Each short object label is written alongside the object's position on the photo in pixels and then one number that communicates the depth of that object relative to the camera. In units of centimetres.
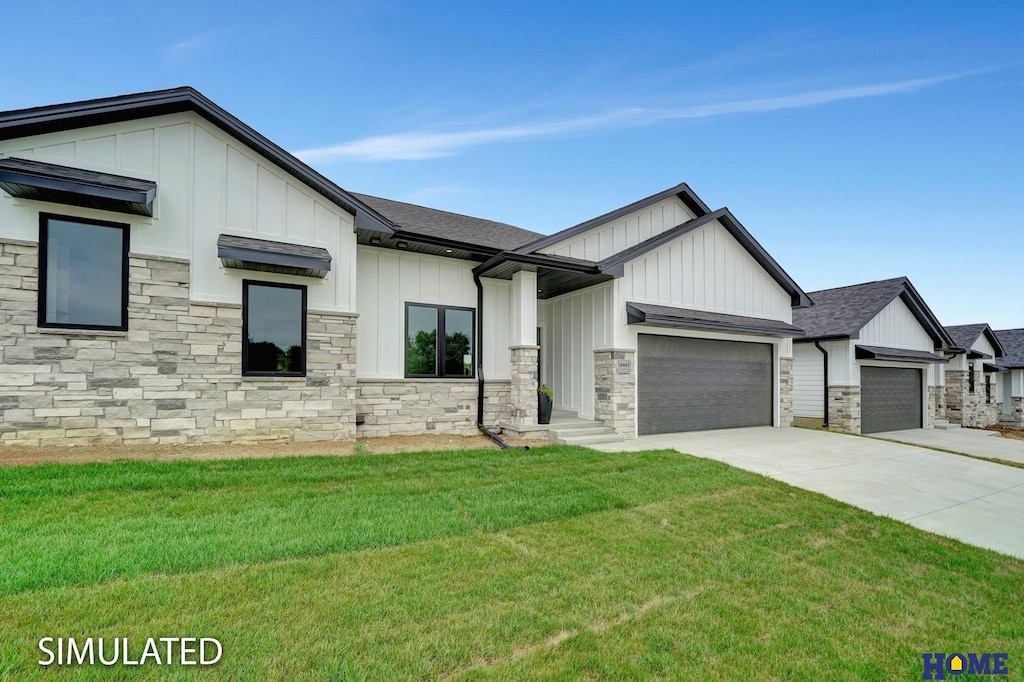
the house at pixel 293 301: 685
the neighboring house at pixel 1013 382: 2433
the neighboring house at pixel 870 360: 1555
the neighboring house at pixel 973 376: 2117
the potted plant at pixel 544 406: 1066
